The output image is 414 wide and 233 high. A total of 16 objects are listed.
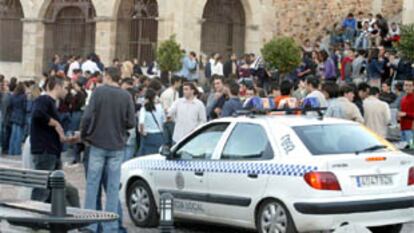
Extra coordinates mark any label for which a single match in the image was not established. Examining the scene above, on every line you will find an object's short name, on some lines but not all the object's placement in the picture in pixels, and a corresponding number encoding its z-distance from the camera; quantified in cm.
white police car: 1084
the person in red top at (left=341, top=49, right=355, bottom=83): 2672
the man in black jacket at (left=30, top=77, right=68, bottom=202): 1153
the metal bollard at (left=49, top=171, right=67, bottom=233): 787
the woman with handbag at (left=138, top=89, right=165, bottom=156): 1652
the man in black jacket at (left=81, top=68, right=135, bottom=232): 1121
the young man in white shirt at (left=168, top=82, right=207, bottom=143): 1564
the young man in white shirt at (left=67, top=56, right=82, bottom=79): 2950
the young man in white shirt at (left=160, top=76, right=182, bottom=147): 1750
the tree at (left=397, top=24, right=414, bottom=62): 2345
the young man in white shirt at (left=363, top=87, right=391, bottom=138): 1620
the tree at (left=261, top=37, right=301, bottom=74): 2658
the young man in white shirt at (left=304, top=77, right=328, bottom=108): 1575
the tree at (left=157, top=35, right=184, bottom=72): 2897
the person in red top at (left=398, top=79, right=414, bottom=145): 1834
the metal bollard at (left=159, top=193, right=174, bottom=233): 859
